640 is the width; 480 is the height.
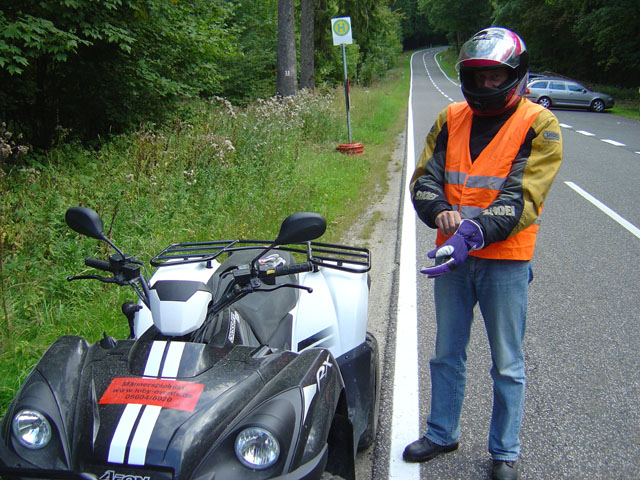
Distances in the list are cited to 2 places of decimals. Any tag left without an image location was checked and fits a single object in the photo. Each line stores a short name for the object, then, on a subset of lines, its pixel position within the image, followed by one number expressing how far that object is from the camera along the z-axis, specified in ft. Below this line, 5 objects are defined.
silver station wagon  86.07
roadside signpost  39.63
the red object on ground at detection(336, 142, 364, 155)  40.65
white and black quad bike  5.60
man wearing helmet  8.24
